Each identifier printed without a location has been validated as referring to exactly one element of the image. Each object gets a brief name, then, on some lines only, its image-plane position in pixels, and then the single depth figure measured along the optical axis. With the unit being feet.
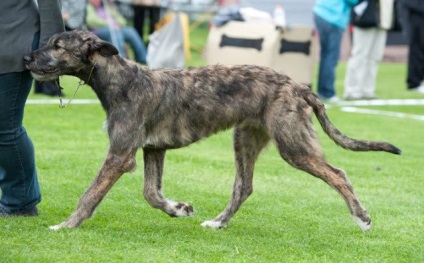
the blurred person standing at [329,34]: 55.98
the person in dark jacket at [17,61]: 23.85
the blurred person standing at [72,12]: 53.06
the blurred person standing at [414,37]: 64.34
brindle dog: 24.12
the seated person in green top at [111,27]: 62.64
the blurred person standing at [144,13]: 76.79
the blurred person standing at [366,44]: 58.29
